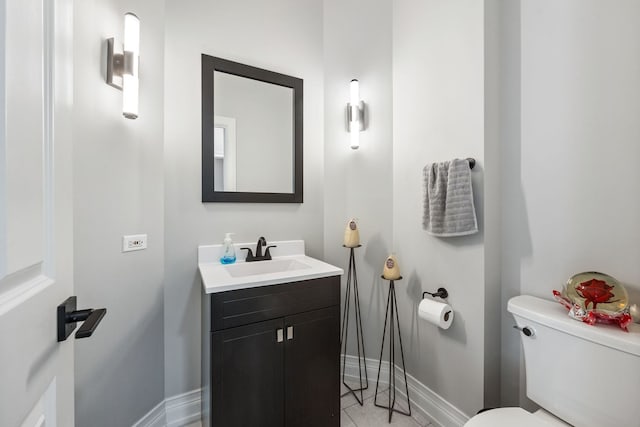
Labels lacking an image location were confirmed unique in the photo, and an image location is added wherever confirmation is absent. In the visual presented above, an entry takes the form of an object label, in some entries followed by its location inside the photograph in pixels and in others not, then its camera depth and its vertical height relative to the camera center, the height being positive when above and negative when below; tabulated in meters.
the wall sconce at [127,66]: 1.17 +0.65
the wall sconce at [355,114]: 1.90 +0.71
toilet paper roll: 1.35 -0.52
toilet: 0.83 -0.55
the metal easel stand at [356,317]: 1.94 -0.77
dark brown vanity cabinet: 1.15 -0.68
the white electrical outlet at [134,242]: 1.28 -0.15
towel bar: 1.30 +0.25
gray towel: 1.27 +0.07
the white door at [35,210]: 0.36 +0.00
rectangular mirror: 1.63 +0.52
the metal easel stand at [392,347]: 1.65 -0.89
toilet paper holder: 1.44 -0.44
